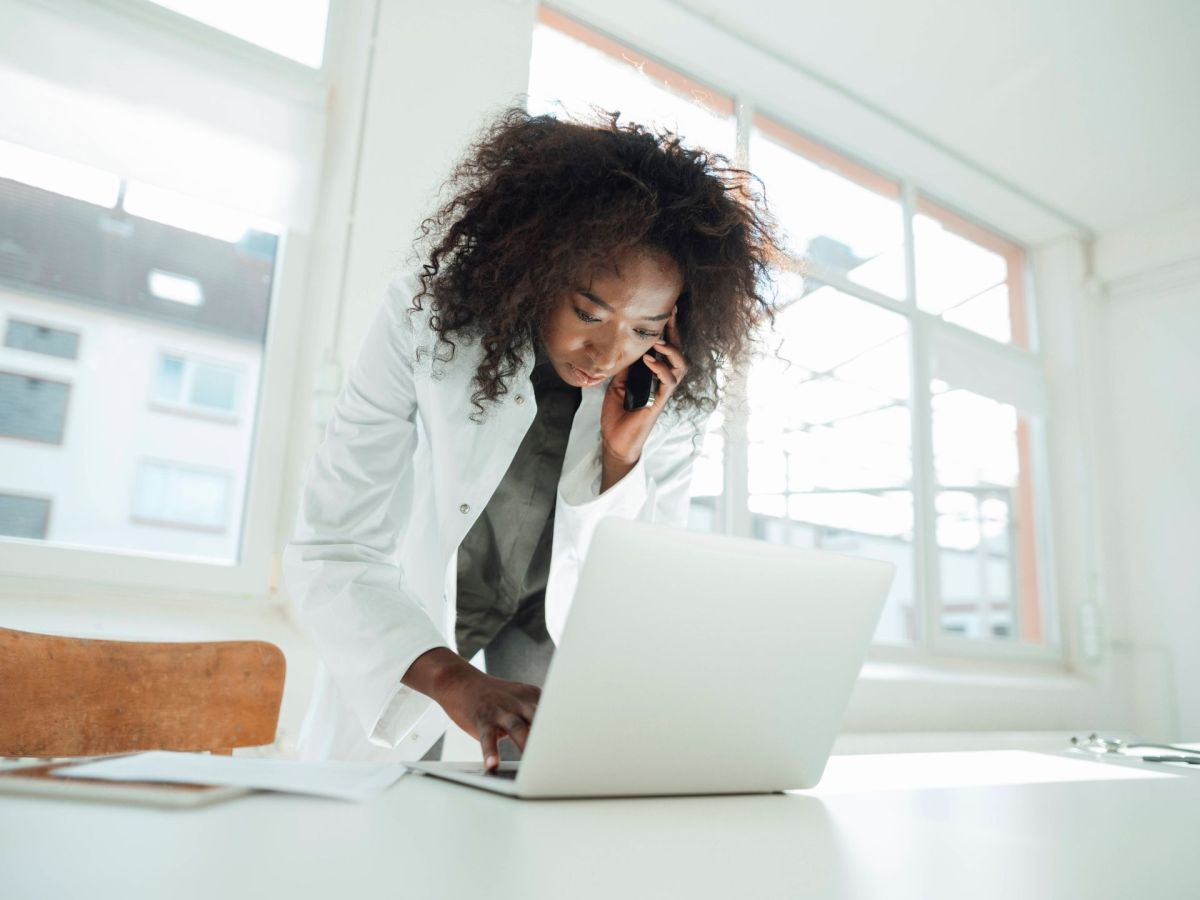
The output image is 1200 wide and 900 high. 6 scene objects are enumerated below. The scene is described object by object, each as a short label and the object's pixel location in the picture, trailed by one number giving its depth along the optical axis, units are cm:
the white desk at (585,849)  40
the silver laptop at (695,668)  62
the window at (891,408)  333
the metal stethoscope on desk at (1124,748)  139
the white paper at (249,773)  57
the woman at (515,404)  112
